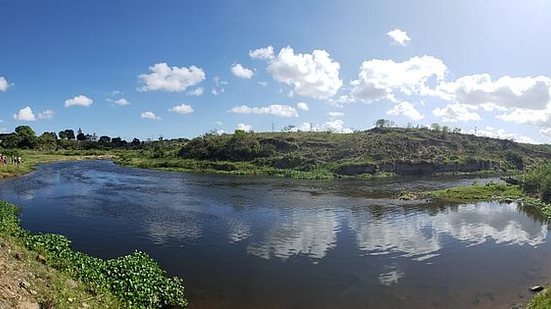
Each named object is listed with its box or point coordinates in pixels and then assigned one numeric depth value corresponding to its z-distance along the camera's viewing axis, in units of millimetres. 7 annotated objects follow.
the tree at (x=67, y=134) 193375
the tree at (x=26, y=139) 140725
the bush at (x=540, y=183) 51425
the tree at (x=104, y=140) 181350
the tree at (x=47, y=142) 144762
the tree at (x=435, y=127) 128750
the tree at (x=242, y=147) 102125
